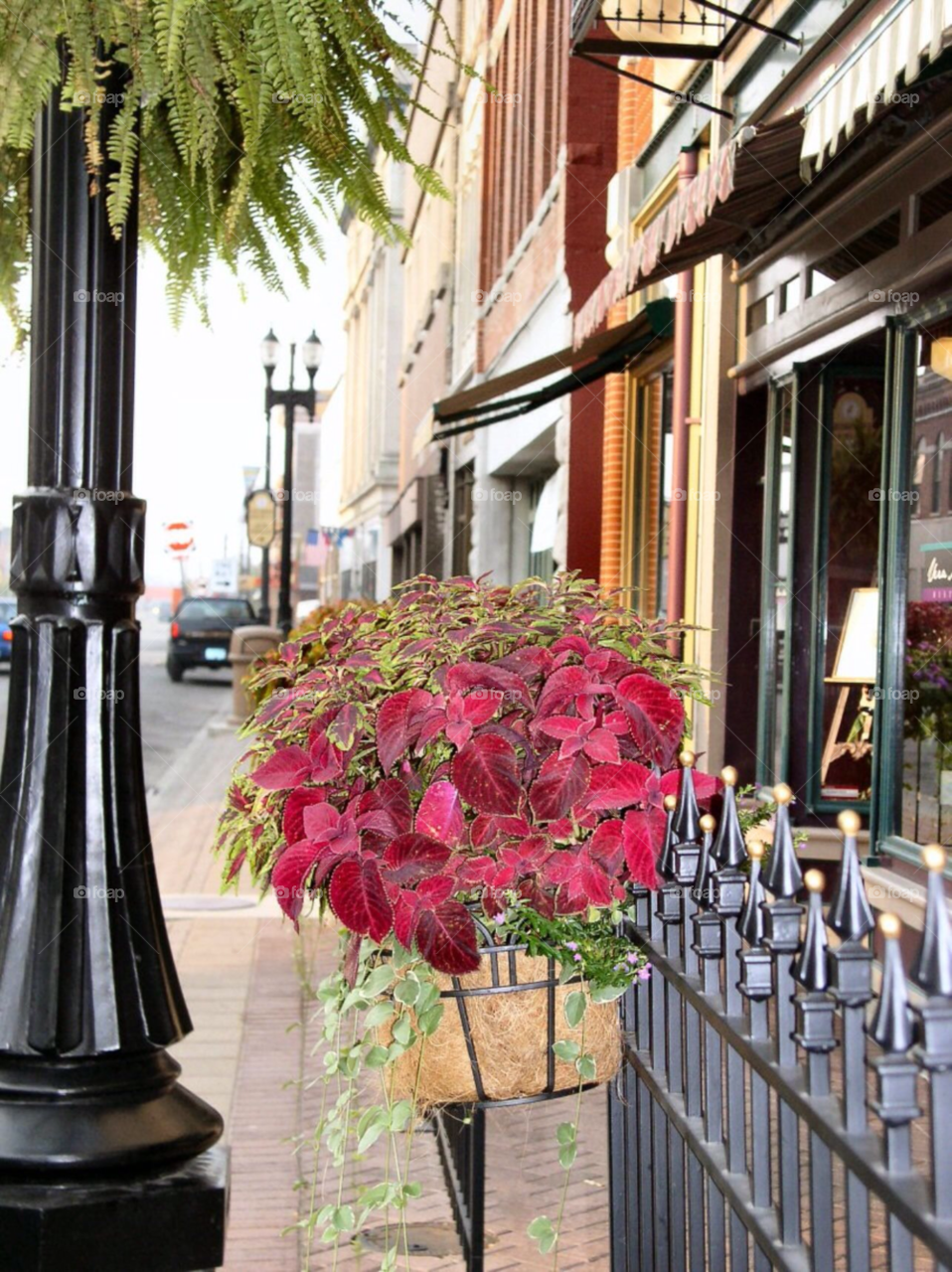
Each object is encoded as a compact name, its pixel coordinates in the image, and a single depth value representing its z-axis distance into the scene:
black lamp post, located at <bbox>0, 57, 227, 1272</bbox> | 2.82
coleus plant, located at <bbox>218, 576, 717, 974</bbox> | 2.45
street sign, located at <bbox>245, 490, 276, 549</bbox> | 27.09
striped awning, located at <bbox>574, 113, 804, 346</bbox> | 6.30
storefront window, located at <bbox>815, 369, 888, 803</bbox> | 7.66
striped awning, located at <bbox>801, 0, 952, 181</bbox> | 4.69
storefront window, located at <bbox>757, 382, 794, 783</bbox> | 8.26
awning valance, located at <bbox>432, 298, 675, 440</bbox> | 10.49
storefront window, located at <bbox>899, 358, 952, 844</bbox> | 6.07
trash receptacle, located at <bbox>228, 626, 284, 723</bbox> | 23.23
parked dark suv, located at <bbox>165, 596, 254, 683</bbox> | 36.16
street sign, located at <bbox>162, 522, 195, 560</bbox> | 40.12
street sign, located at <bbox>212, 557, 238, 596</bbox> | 47.31
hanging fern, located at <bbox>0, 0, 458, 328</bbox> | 2.77
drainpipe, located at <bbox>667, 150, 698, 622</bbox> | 9.76
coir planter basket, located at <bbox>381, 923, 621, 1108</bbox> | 2.56
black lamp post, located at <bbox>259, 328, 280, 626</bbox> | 24.62
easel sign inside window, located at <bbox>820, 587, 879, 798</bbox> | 7.48
